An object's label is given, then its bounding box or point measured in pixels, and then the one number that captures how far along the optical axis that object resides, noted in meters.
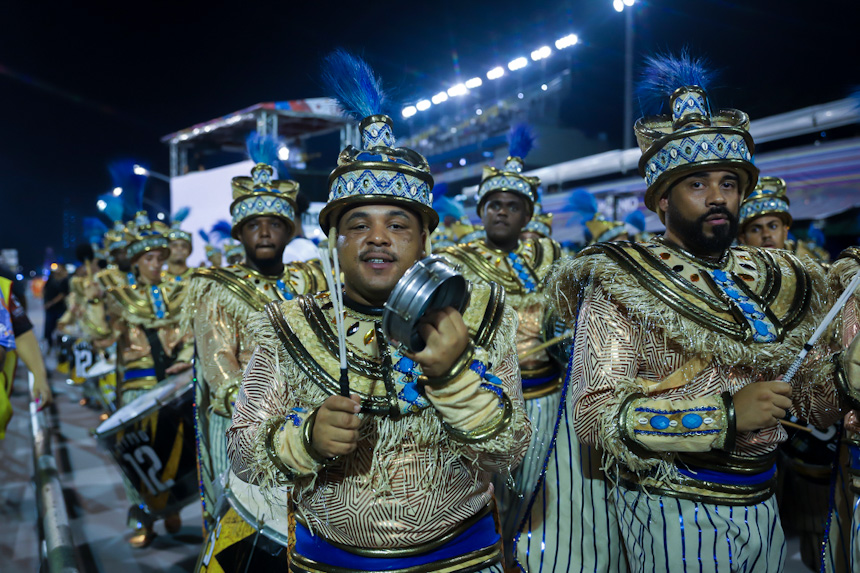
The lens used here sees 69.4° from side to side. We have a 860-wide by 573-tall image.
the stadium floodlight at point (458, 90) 20.70
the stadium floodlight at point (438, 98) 22.65
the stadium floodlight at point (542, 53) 17.23
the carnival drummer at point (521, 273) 4.32
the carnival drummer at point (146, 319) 6.21
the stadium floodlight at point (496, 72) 20.16
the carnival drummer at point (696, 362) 2.11
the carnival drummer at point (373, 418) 1.79
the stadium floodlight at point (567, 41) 15.25
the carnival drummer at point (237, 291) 3.80
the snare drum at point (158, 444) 4.36
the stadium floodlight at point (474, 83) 21.22
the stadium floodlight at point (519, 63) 18.29
